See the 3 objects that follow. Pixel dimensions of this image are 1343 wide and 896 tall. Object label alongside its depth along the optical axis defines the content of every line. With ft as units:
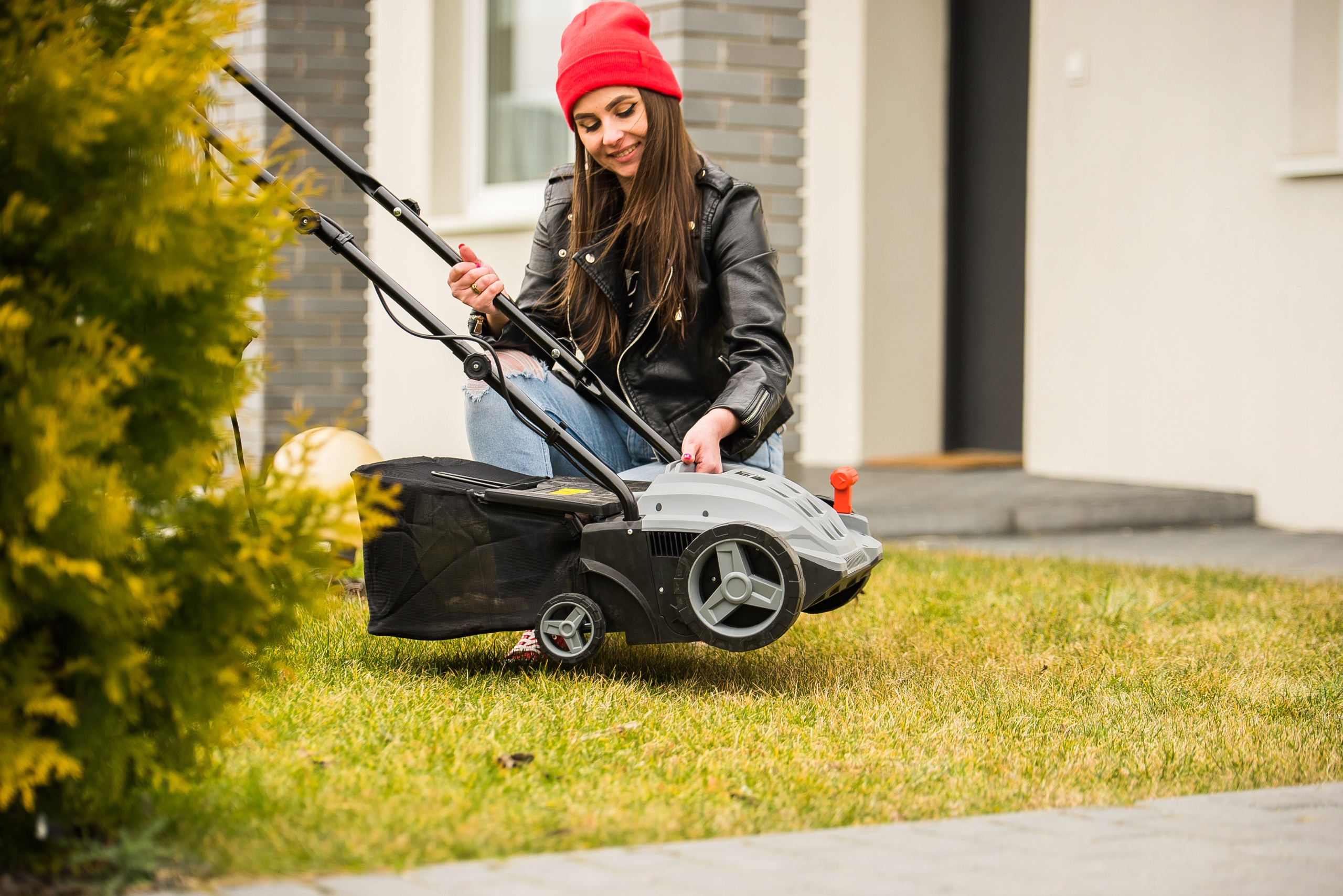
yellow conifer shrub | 13.51
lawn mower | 21.79
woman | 24.82
